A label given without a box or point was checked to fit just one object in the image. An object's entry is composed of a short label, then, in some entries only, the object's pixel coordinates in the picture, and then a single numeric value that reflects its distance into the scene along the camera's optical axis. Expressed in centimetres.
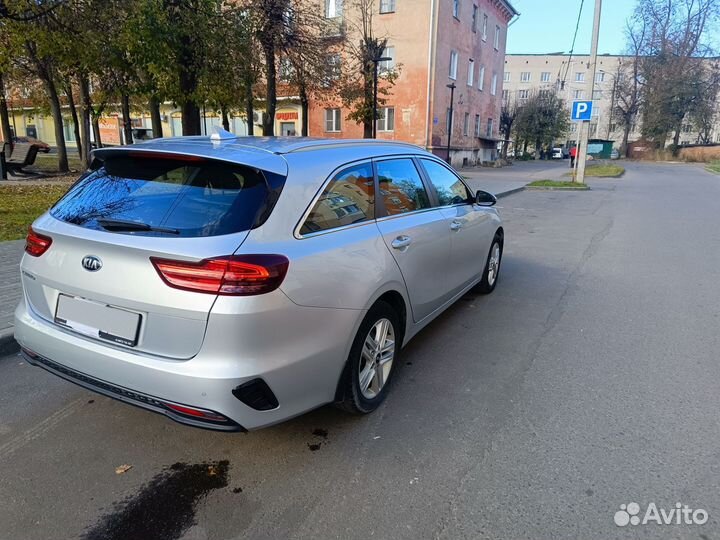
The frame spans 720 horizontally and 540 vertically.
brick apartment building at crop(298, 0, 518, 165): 2898
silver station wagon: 226
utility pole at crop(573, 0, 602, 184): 1884
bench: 1505
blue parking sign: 1880
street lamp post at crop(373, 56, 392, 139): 2134
